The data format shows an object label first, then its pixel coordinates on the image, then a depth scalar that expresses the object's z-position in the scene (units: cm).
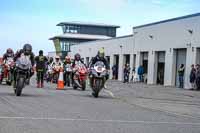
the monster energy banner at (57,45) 9919
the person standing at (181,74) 3850
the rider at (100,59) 2021
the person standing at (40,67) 2605
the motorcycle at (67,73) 2844
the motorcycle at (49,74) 3601
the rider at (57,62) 3225
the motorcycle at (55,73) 3228
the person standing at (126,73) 4681
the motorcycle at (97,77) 1948
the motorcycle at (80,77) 2462
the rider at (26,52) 1855
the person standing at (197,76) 3603
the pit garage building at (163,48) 4006
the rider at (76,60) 2562
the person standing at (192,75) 3641
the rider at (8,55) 2533
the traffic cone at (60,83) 2545
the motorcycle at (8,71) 2486
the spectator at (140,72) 4872
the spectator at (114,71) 5853
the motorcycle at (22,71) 1770
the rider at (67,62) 2915
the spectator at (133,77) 5066
